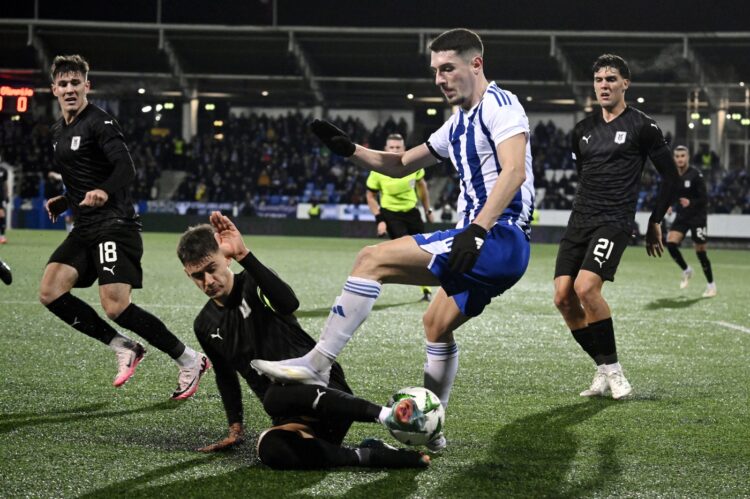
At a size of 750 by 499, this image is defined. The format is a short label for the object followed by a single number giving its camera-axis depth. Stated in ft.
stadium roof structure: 124.06
